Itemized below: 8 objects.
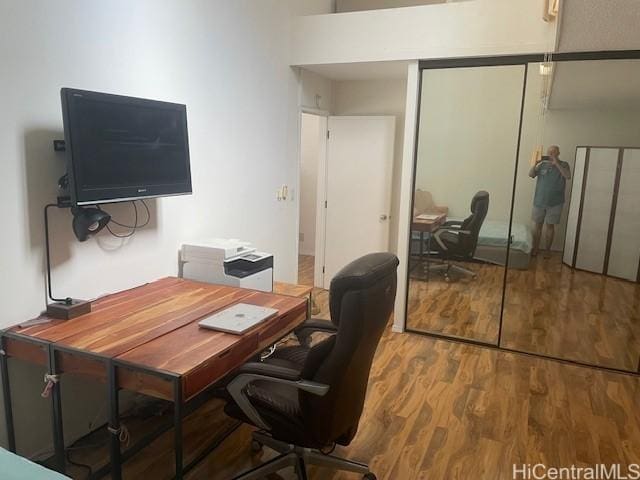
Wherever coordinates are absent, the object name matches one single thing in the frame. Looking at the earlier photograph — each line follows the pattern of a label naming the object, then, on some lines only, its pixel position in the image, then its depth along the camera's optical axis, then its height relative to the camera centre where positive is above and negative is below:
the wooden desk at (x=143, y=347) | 1.77 -0.74
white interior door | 5.07 -0.17
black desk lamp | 2.20 -0.35
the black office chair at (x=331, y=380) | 1.75 -0.83
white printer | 2.94 -0.62
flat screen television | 2.09 +0.07
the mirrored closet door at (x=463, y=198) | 3.74 -0.20
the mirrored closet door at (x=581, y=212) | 3.36 -0.25
